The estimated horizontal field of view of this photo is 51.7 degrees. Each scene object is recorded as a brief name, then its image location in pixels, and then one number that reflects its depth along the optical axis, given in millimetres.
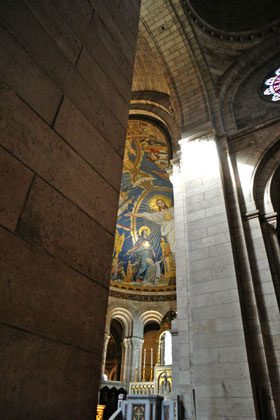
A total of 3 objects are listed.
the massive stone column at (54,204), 1147
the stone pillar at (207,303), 4289
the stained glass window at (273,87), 7448
